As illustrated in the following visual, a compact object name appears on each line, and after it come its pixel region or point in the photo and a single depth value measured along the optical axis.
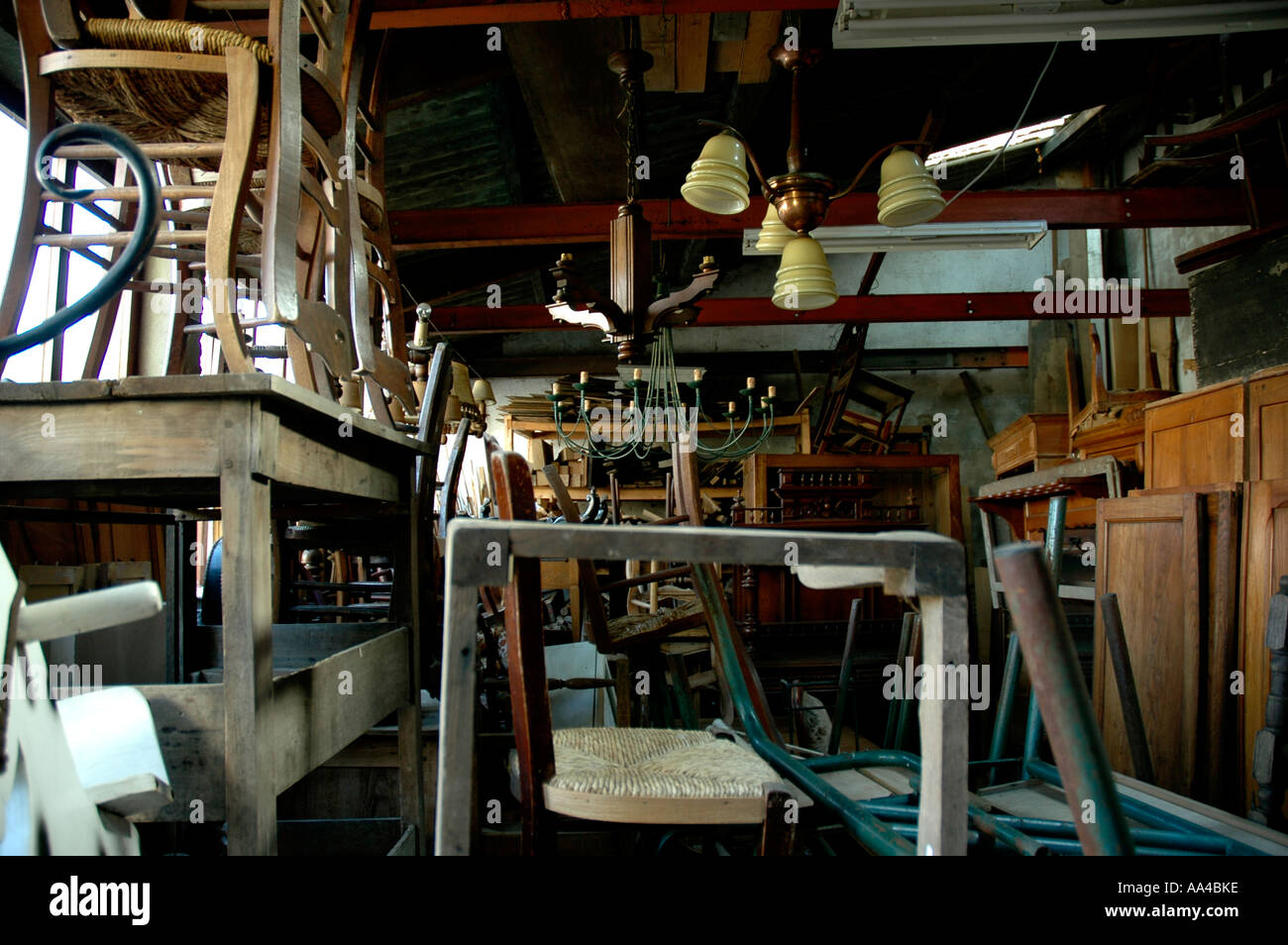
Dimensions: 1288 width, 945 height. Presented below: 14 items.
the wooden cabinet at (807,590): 6.66
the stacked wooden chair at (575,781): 1.06
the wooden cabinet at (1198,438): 3.15
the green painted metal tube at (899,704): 3.45
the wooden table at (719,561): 0.80
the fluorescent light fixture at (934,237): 4.58
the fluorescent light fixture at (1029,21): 2.70
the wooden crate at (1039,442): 6.15
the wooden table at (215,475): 1.12
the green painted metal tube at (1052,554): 2.13
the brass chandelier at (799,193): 3.10
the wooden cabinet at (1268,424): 2.90
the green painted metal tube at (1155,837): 1.51
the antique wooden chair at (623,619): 2.59
